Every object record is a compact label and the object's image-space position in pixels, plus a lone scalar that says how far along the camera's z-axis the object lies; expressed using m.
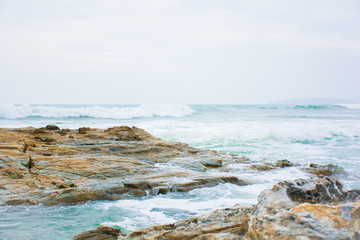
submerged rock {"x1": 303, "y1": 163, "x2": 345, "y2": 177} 8.16
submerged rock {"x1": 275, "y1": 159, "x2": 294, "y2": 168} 8.83
